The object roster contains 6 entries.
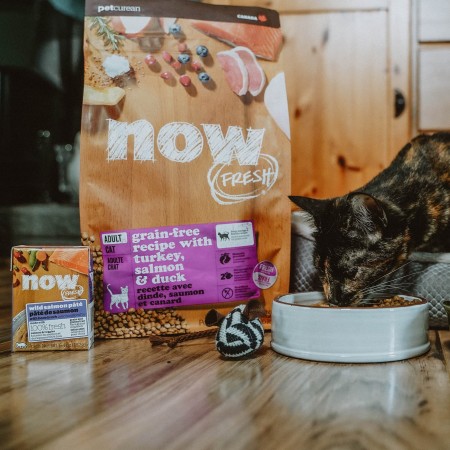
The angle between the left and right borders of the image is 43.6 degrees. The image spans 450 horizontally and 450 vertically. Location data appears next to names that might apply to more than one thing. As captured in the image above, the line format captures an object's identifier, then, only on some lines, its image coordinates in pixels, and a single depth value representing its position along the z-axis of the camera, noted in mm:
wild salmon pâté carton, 1105
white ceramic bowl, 980
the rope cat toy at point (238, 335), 1018
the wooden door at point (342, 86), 1883
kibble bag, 1229
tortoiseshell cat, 1172
